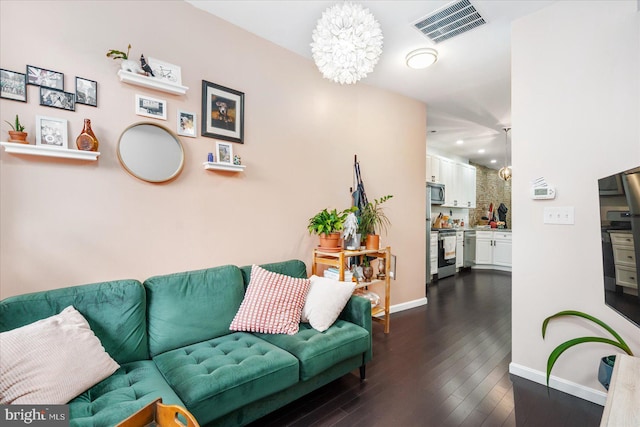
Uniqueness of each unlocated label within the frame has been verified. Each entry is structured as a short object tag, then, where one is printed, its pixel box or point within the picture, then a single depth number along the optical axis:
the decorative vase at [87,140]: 1.66
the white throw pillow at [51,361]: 1.13
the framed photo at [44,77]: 1.58
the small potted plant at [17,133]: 1.49
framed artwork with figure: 2.20
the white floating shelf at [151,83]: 1.79
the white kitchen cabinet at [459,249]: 6.11
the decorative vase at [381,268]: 3.04
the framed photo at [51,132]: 1.59
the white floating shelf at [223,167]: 2.13
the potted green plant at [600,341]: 1.68
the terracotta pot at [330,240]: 2.63
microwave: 5.46
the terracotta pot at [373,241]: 2.90
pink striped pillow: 1.94
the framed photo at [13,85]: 1.52
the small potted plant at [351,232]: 2.72
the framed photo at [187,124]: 2.09
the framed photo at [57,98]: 1.62
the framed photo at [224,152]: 2.25
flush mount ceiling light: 2.64
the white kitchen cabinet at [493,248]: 6.31
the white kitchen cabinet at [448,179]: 6.12
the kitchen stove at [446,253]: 5.46
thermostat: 2.08
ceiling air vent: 2.12
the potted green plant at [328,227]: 2.57
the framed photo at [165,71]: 1.97
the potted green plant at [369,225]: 2.90
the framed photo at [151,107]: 1.92
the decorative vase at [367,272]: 2.90
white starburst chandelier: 1.70
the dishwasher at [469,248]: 6.53
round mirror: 1.87
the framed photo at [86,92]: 1.71
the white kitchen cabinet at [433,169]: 5.66
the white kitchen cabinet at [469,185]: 6.81
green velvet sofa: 1.31
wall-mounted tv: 1.13
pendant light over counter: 5.64
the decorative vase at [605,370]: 1.66
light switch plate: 2.01
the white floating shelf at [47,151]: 1.49
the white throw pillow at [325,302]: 2.01
